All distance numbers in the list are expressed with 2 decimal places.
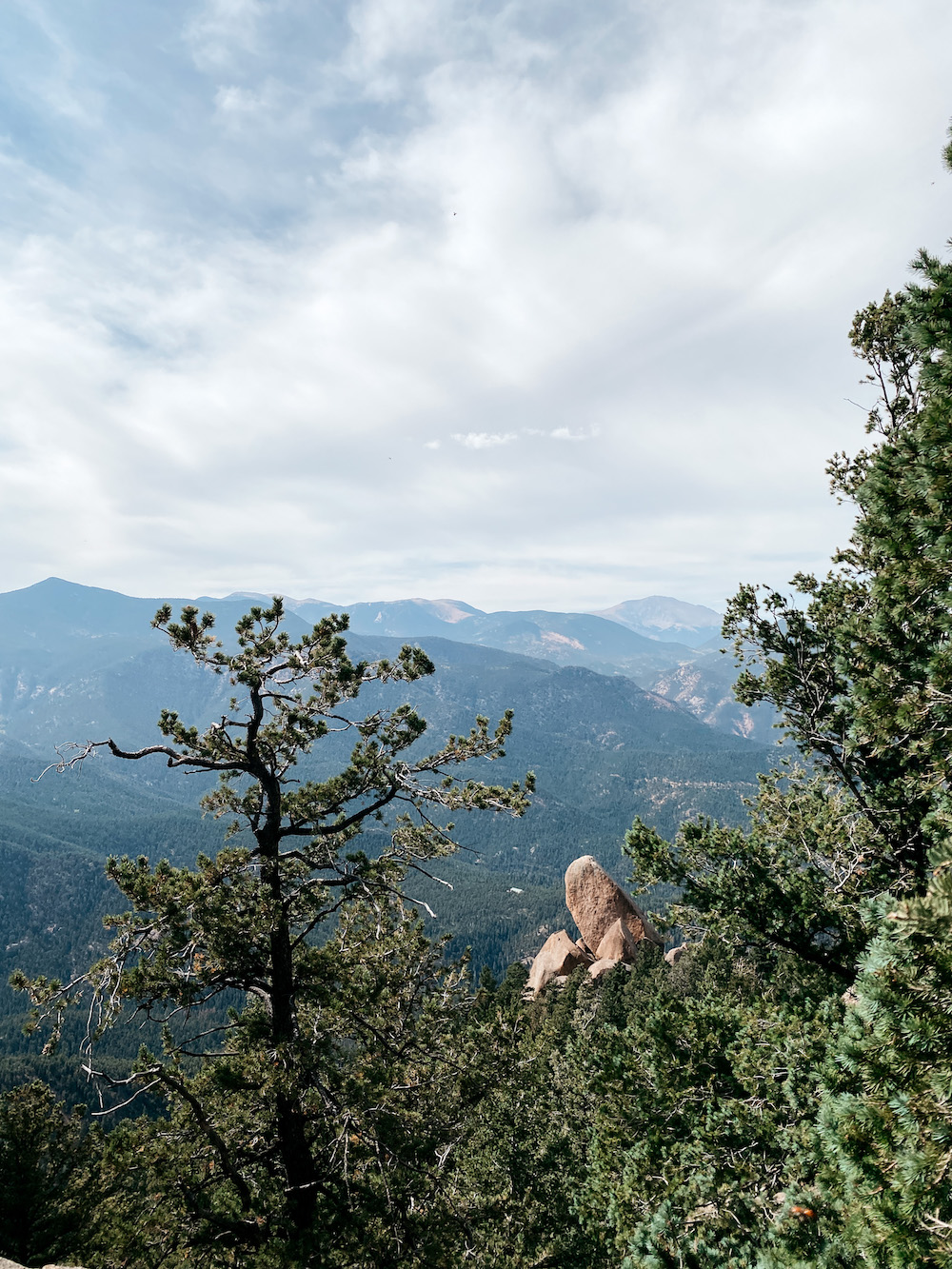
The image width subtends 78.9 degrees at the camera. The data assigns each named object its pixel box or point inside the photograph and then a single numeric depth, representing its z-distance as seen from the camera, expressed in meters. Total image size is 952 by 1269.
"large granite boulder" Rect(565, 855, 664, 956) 68.69
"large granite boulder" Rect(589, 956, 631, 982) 56.41
